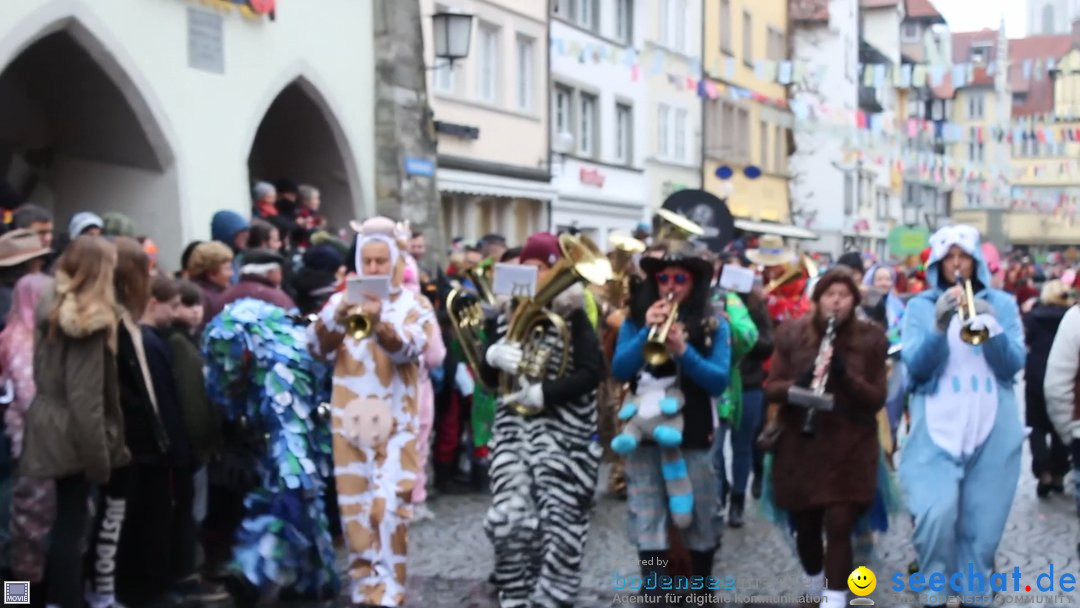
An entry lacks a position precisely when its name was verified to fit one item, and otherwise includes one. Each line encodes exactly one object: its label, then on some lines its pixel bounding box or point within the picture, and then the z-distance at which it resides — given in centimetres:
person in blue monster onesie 711
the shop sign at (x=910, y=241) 3509
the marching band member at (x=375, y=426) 729
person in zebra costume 715
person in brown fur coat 708
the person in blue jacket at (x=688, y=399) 739
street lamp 1847
